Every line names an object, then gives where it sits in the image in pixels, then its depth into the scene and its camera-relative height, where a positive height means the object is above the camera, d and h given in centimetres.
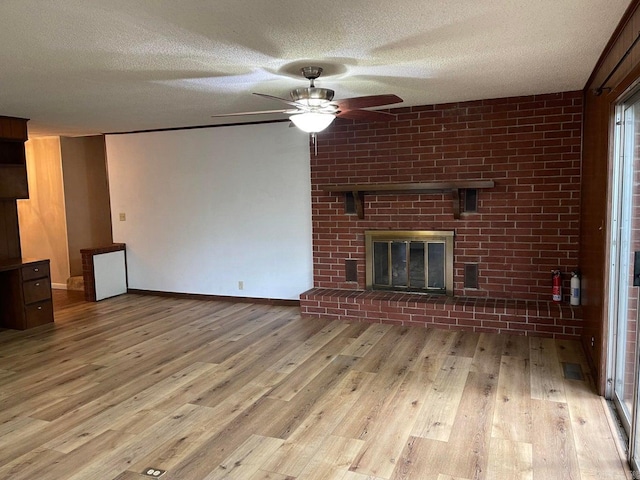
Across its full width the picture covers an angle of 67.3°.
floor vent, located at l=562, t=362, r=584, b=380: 344 -128
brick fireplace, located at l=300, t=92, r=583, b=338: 447 -1
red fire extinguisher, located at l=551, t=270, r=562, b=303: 447 -82
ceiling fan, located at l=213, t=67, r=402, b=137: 313 +66
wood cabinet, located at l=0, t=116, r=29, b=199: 493 +60
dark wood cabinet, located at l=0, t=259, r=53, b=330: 500 -85
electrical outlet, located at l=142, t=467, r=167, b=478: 238 -131
